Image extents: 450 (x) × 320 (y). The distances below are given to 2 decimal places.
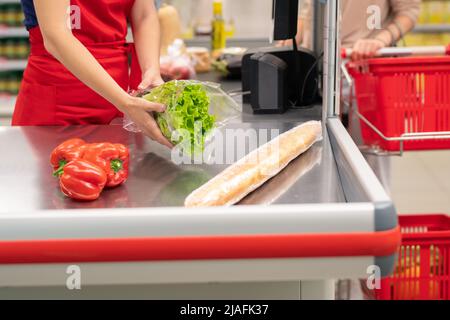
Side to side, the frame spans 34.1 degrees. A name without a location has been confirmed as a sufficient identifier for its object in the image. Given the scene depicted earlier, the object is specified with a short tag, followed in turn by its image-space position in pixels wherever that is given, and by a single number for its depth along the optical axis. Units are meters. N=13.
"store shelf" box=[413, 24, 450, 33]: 7.45
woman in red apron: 2.50
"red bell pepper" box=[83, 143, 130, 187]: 1.67
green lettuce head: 1.84
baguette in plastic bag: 1.49
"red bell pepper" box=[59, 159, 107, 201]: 1.57
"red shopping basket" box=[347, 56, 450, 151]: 2.54
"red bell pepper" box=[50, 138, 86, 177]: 1.69
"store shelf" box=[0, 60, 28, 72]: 7.70
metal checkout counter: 1.34
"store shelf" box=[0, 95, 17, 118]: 7.88
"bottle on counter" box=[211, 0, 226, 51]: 5.38
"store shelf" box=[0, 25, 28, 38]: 7.54
